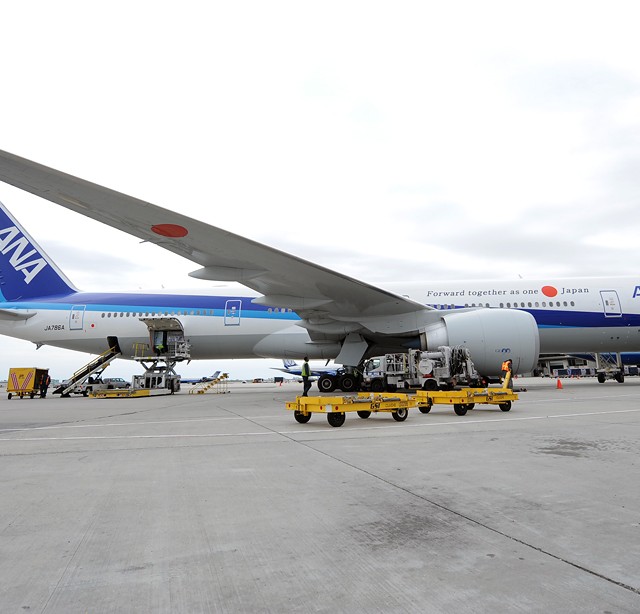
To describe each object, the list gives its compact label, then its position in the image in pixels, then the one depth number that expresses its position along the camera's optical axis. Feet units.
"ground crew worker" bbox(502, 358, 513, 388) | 34.56
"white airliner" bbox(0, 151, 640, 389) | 34.22
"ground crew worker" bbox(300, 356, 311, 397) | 35.55
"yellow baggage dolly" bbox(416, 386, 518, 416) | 28.63
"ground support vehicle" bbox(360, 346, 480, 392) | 37.63
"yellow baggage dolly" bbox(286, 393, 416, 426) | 23.88
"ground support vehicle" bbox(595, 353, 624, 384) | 70.47
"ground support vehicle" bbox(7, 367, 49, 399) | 66.69
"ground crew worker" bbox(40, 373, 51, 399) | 67.11
